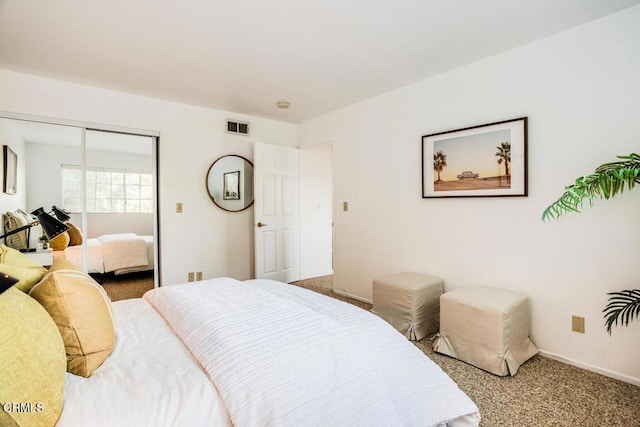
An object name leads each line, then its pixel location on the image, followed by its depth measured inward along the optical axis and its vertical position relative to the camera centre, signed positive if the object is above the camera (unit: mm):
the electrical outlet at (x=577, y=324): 2298 -822
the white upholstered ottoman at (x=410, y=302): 2812 -845
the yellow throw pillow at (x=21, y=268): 1256 -248
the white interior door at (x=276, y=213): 4355 -50
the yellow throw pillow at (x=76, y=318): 1145 -393
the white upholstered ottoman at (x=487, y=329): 2211 -865
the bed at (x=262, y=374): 1039 -590
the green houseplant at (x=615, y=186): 1817 +135
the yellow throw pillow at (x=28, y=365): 839 -435
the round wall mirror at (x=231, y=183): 4203 +356
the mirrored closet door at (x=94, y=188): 3090 +228
